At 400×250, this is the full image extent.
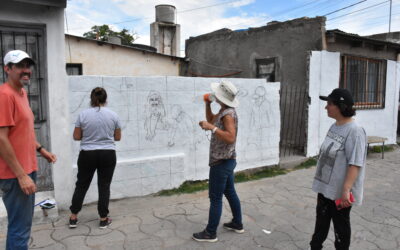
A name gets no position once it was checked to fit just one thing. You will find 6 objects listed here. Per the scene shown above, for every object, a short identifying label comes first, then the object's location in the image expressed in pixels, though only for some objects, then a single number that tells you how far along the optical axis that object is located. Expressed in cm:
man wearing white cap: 233
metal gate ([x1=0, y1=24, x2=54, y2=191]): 387
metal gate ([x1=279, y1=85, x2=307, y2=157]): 740
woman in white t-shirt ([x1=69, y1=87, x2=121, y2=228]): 353
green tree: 2805
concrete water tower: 1416
